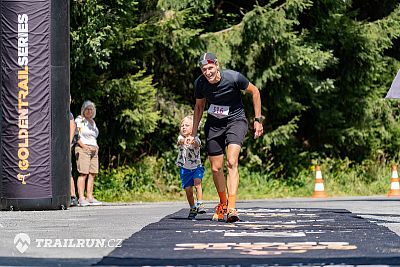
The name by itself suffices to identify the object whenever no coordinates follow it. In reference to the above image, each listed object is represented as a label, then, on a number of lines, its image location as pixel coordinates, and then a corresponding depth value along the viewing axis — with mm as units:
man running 12844
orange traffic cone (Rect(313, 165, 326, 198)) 22578
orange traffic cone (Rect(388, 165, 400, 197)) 22022
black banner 16141
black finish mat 8125
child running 14484
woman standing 18656
